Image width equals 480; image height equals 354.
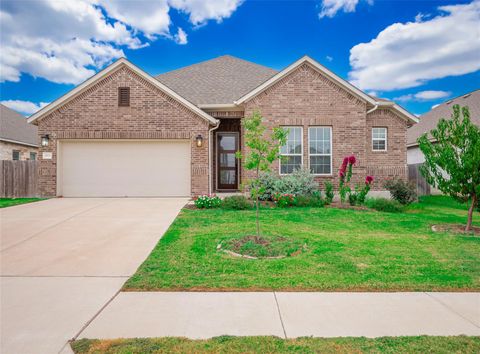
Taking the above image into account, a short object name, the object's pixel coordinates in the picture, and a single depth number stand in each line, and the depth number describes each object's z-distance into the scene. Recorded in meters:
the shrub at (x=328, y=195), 11.16
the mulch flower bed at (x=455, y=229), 7.30
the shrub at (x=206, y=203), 10.19
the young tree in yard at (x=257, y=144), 5.69
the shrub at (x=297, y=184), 11.35
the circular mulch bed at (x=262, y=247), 5.33
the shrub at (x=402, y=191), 11.35
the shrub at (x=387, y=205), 10.39
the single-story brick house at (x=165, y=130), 12.38
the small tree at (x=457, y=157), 7.37
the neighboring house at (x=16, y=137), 18.69
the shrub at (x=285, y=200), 10.71
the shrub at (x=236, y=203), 10.16
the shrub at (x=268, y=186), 11.38
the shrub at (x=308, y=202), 10.88
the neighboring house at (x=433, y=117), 19.02
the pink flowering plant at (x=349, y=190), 10.59
